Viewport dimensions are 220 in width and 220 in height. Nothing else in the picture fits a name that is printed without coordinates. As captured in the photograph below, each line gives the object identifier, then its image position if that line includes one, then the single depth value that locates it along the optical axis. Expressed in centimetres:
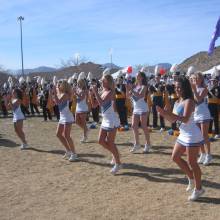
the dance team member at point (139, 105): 718
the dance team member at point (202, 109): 612
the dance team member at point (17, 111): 835
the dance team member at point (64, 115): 696
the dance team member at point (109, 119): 600
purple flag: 884
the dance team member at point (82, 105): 863
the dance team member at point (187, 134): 454
